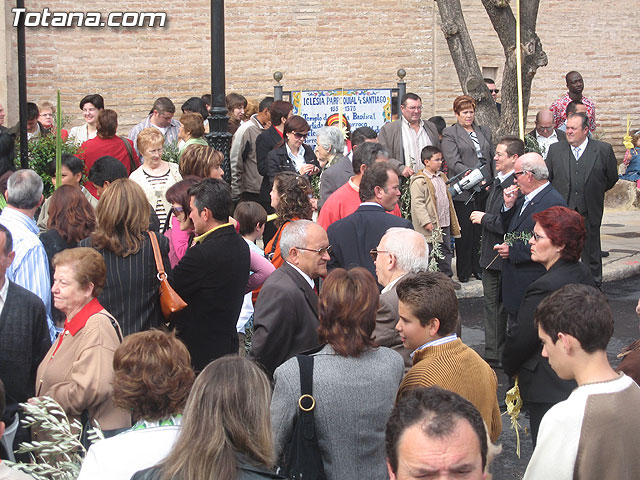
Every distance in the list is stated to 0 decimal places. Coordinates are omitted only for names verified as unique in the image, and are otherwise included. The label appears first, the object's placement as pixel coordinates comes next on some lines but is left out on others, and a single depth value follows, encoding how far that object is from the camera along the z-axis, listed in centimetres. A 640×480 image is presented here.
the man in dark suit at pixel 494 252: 800
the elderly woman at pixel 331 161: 899
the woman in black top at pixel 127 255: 531
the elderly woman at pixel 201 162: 744
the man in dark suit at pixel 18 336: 466
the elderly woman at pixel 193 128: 942
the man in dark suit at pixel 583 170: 1049
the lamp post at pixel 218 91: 849
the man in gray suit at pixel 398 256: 503
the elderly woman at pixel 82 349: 424
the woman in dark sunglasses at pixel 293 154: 978
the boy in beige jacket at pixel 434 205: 995
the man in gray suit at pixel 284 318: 490
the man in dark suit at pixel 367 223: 639
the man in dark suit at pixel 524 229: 714
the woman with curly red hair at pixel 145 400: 311
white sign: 1329
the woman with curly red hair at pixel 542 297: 529
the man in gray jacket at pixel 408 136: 1126
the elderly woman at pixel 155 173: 823
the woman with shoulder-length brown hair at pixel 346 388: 386
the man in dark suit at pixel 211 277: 557
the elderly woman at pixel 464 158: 1153
